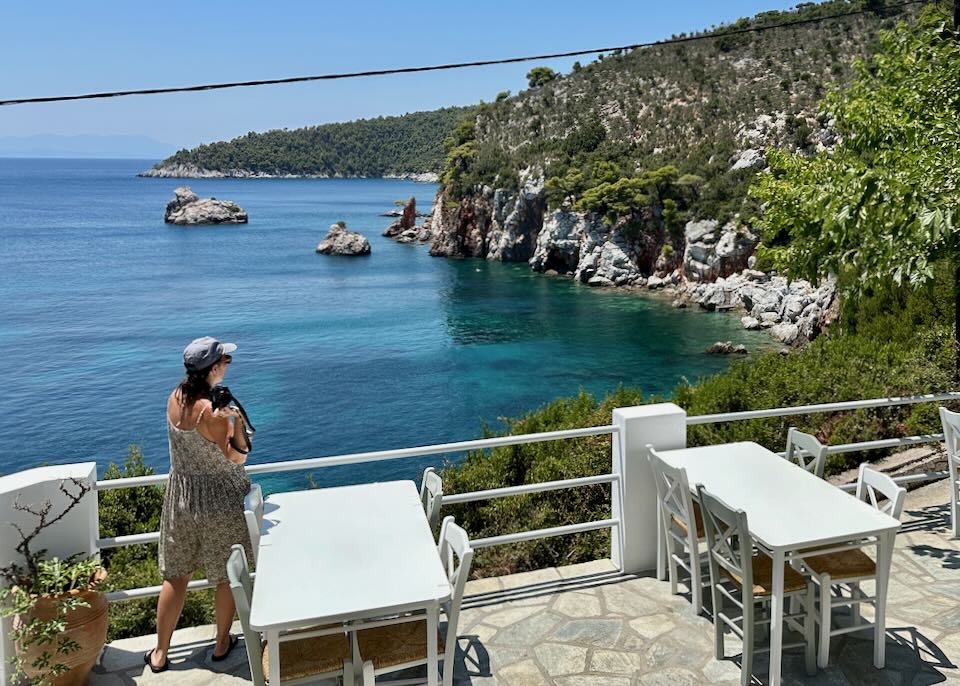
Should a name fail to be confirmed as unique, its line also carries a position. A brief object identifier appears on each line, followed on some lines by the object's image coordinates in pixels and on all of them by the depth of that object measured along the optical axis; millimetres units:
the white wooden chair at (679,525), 4359
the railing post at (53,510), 3867
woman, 3822
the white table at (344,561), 3105
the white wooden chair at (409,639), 3277
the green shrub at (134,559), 5020
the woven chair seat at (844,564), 4020
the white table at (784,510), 3818
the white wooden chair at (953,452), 5520
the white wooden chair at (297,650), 3180
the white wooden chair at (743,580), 3799
